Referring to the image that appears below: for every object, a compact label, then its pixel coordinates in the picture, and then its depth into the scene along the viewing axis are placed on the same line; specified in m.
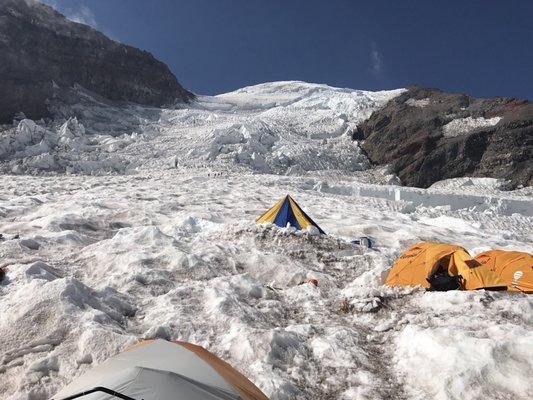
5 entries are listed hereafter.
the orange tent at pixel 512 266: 7.08
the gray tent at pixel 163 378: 3.74
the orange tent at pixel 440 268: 7.21
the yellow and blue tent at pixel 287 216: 12.88
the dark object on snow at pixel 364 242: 11.59
